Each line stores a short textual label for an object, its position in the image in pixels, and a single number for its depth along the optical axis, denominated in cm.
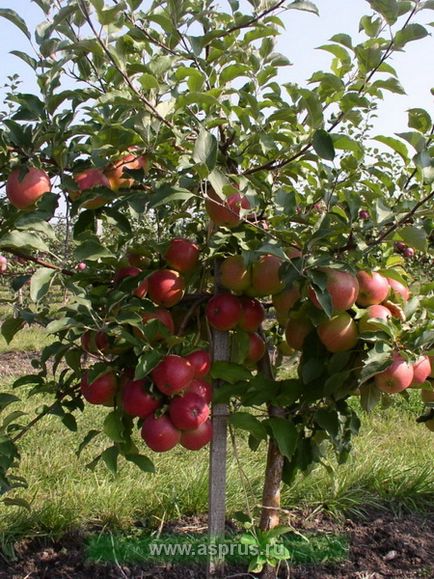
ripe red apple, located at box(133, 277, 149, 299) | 120
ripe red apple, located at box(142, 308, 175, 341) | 116
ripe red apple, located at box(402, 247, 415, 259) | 195
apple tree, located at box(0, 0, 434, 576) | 102
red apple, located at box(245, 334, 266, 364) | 137
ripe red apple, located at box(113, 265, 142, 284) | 121
